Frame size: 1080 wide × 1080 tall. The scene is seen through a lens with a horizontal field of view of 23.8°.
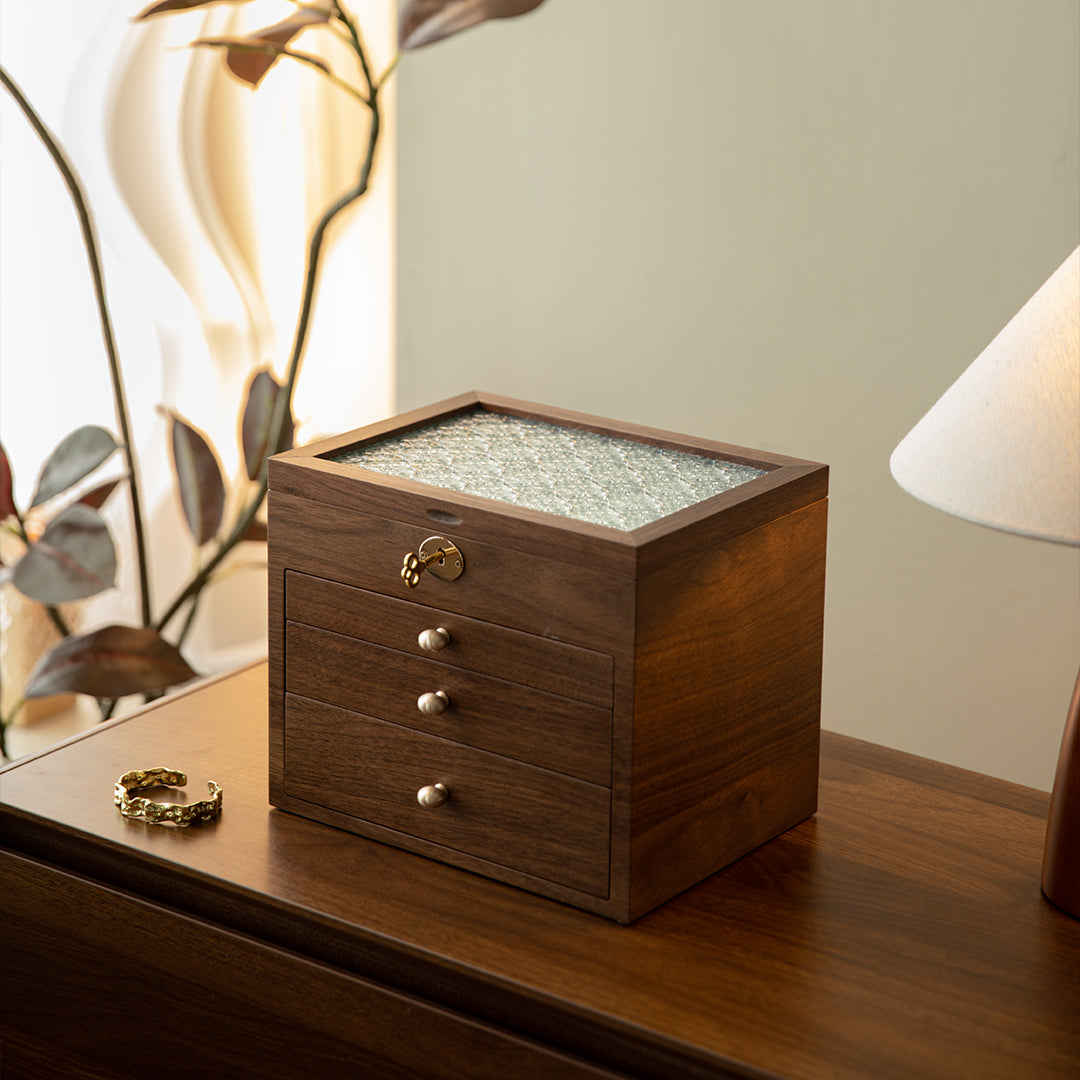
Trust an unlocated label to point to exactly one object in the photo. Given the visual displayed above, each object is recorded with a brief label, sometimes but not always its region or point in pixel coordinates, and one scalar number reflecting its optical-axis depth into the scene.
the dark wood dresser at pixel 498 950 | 1.29
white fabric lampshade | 1.25
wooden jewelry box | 1.33
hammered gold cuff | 1.45
